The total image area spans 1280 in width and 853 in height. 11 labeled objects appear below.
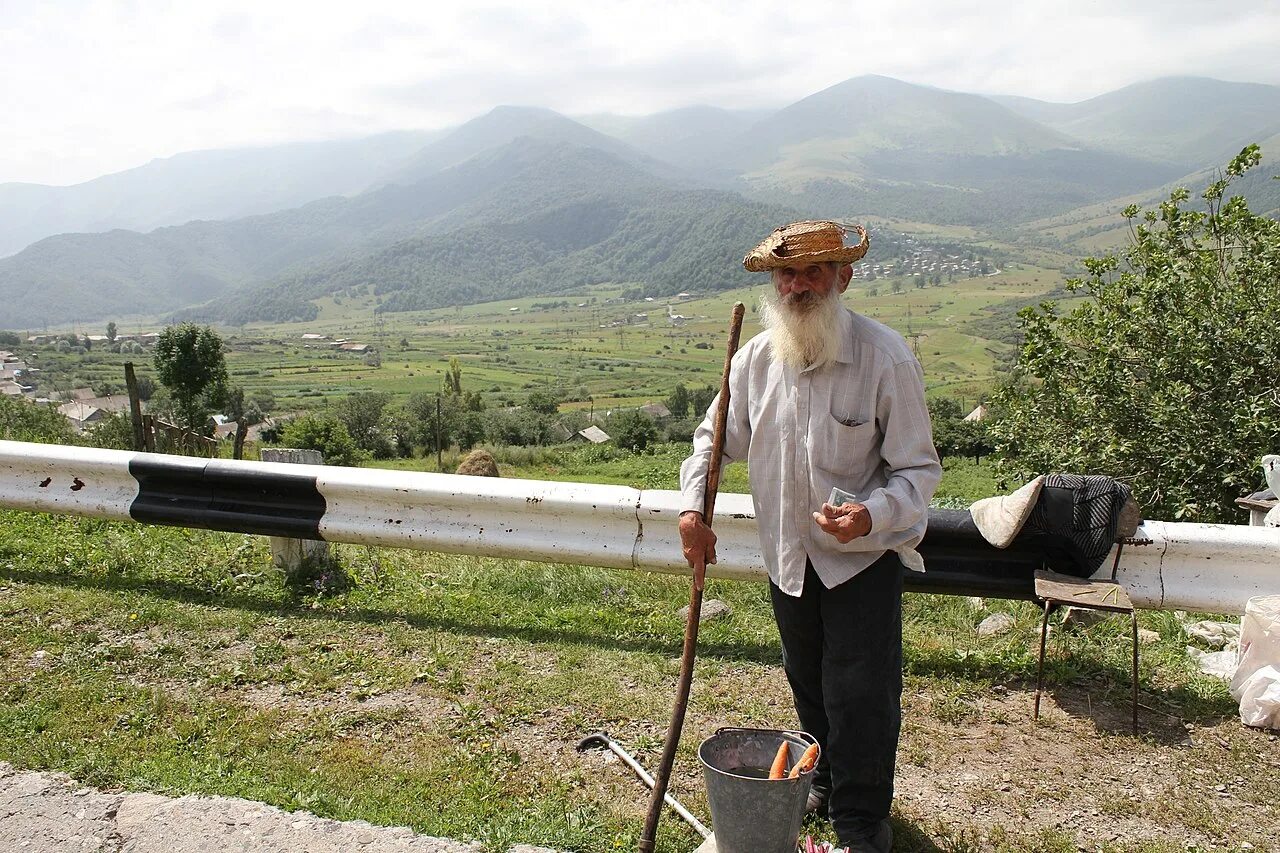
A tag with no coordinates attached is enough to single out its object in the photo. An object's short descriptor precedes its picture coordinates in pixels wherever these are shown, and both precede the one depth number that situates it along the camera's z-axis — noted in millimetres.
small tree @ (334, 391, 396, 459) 49250
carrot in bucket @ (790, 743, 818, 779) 2527
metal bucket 2406
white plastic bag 3438
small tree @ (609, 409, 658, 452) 46312
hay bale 23156
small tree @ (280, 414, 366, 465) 39906
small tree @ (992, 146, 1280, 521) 7320
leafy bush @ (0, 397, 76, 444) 15762
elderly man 2658
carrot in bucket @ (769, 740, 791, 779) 2538
